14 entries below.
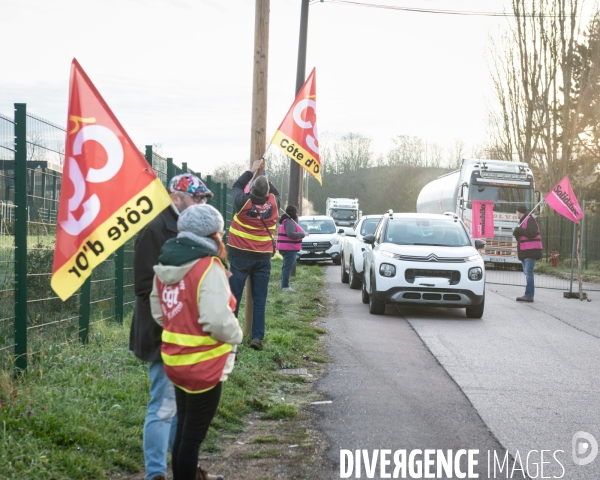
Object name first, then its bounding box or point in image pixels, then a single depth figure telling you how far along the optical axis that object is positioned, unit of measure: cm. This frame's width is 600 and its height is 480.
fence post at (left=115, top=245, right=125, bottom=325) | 1015
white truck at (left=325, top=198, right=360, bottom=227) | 5747
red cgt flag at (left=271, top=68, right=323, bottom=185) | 1015
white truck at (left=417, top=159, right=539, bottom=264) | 2770
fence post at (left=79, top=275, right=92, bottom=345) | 858
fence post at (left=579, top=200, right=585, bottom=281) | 1815
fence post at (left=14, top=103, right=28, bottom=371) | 681
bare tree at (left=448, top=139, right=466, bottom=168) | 8819
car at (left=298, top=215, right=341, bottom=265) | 2867
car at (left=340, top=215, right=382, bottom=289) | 1857
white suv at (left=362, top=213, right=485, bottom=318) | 1365
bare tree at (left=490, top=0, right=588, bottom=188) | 3259
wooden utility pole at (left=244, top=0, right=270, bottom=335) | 1001
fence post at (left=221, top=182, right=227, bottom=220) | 1956
